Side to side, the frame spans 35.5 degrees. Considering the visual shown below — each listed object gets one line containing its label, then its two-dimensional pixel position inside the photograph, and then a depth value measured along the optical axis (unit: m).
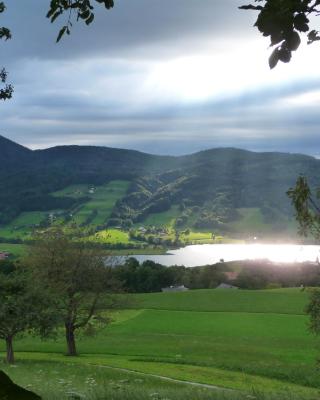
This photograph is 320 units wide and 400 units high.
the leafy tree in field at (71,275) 48.28
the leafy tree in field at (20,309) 41.62
